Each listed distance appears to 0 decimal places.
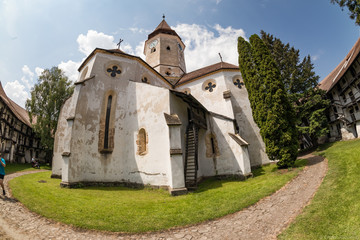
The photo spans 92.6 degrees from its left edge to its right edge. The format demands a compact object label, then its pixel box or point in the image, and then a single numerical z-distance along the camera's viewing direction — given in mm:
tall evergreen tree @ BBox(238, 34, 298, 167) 11414
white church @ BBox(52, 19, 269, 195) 10500
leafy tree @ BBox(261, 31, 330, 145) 18234
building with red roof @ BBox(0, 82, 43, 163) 25203
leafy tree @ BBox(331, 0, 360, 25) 9750
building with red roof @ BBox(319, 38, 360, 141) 18609
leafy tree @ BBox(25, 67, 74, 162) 22016
